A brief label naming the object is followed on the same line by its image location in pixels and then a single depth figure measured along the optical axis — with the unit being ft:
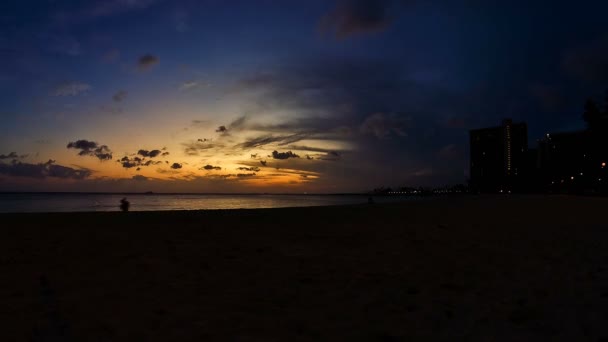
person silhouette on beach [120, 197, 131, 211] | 77.85
